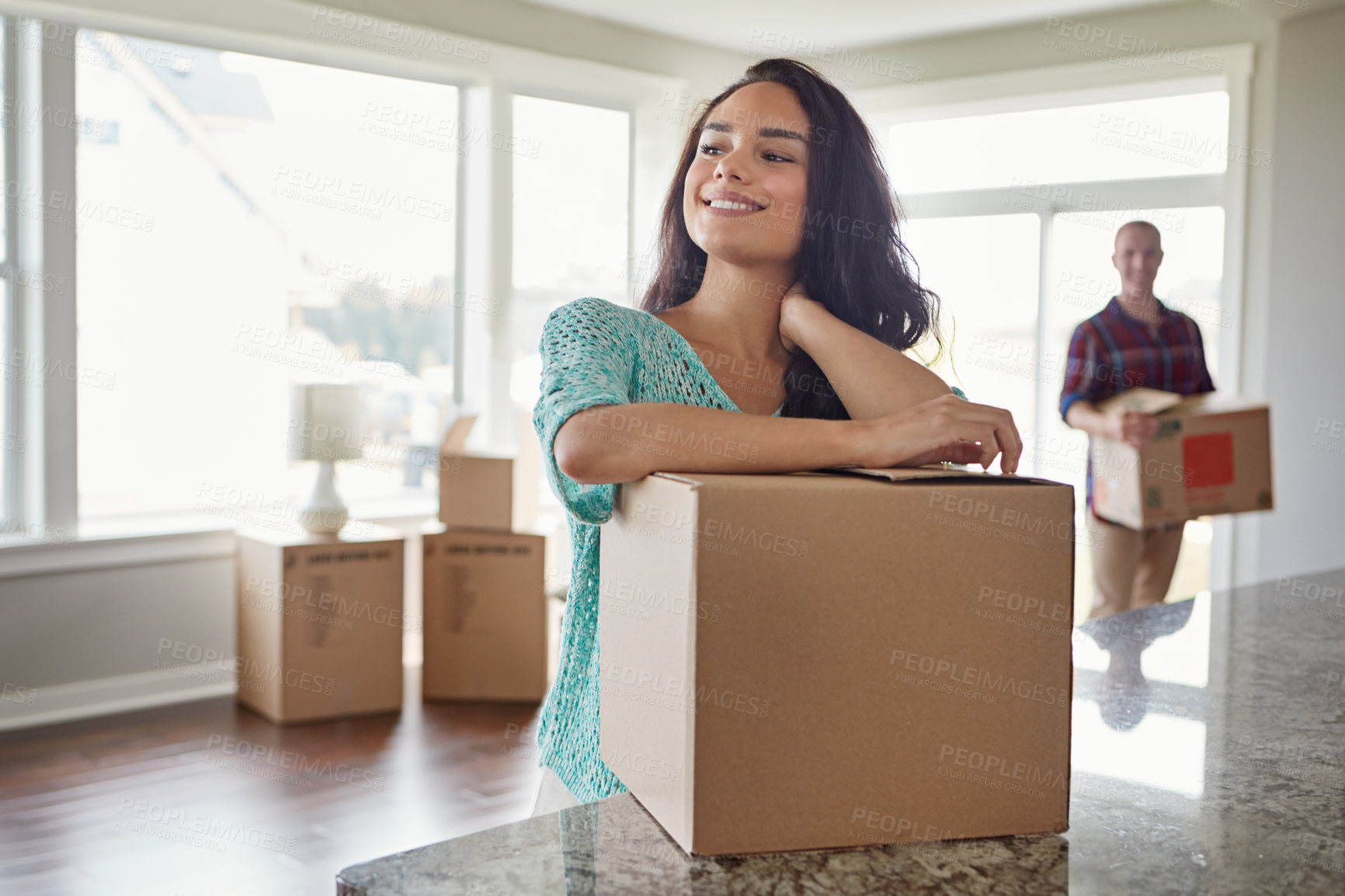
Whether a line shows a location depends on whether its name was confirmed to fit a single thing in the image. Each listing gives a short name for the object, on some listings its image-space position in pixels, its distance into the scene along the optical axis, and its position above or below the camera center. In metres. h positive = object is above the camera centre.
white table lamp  3.62 -0.15
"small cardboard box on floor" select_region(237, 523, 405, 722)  3.44 -0.75
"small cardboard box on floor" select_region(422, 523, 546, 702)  3.76 -0.77
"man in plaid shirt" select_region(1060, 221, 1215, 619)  3.42 +0.14
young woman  0.78 +0.05
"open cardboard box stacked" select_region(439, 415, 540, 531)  3.75 -0.32
